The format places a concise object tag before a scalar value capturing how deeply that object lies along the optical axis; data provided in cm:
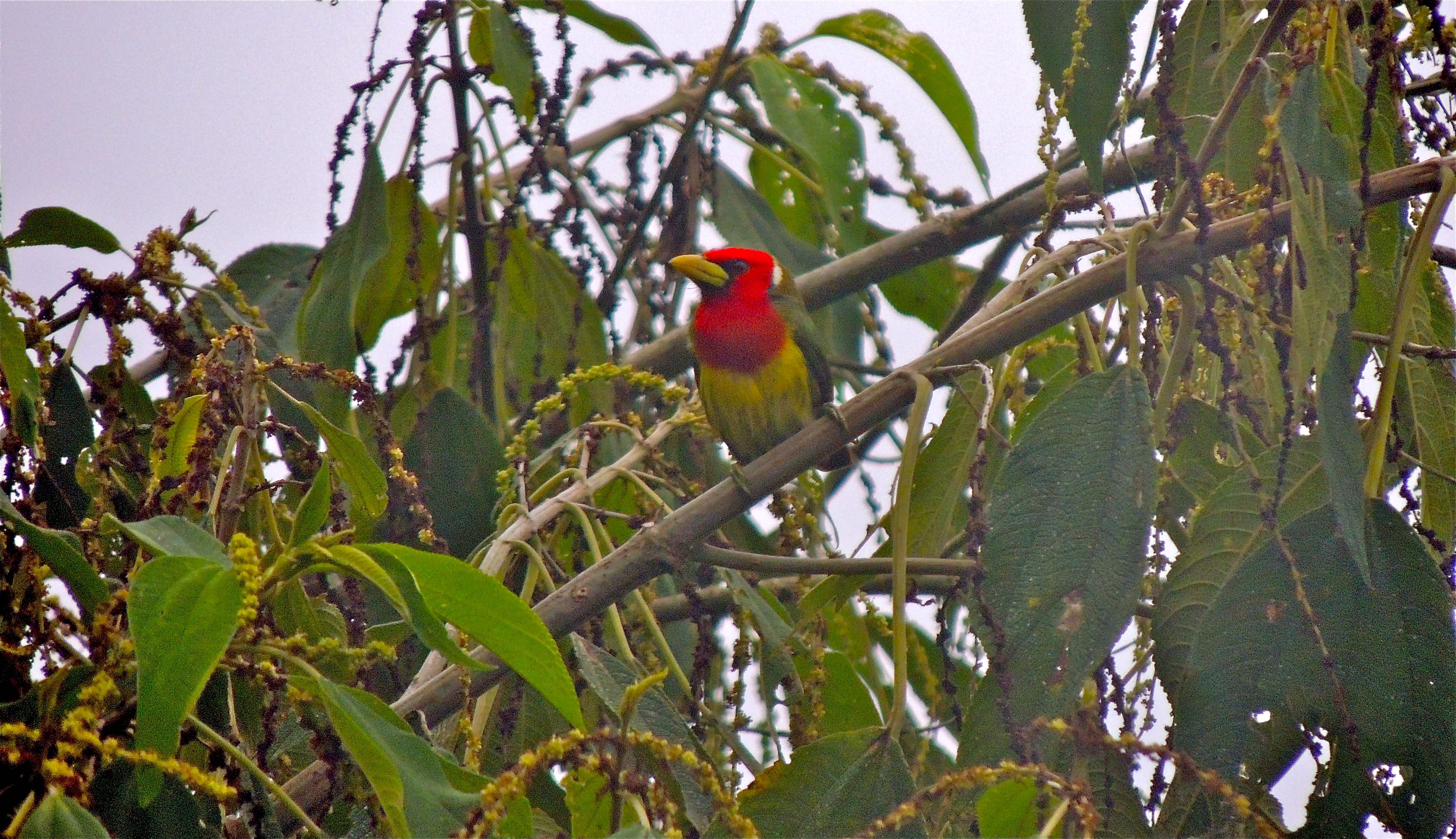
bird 1260
